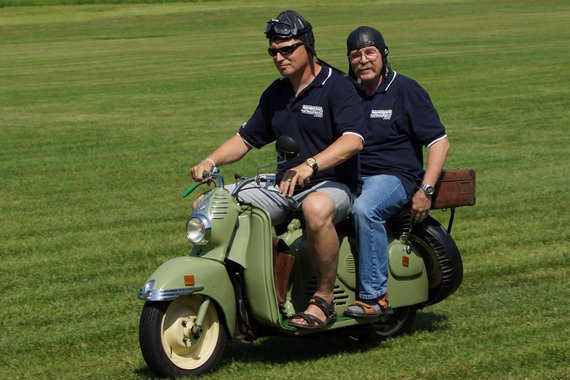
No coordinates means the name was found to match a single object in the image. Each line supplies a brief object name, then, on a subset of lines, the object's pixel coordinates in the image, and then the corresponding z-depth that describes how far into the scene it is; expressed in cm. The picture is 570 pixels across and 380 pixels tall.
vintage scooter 1205
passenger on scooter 1372
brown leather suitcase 1434
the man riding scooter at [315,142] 1269
